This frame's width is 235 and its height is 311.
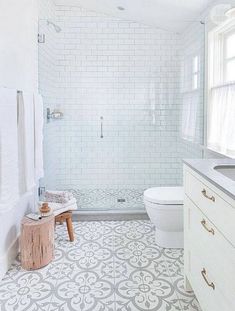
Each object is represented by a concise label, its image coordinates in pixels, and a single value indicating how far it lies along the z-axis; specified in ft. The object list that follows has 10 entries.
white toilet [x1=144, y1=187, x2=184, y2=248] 7.53
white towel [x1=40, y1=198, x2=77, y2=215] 8.12
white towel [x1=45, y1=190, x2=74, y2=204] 8.59
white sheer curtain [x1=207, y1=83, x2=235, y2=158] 7.79
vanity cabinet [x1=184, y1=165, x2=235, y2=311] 3.57
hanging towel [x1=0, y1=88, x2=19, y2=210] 5.93
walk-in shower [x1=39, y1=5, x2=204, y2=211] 12.28
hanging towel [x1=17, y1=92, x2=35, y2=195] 7.14
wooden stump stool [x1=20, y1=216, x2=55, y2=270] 6.86
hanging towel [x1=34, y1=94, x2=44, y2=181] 8.09
